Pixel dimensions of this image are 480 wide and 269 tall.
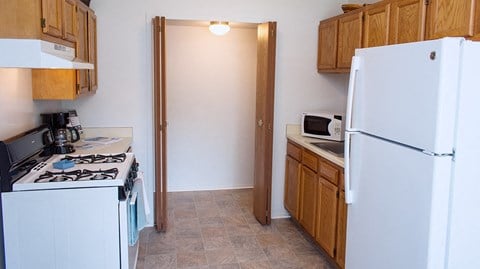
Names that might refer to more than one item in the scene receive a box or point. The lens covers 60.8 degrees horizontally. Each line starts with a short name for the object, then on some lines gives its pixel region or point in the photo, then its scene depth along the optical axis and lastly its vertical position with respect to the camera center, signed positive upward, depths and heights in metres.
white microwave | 3.80 -0.30
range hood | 1.77 +0.15
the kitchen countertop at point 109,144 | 3.27 -0.46
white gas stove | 2.25 -0.71
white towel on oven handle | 2.90 -0.80
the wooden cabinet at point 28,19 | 2.14 +0.38
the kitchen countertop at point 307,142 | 3.03 -0.45
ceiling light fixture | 4.20 +0.68
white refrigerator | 1.69 -0.26
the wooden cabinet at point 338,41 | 3.36 +0.47
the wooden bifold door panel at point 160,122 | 3.66 -0.28
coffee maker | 3.13 -0.34
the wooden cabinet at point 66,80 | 3.04 +0.07
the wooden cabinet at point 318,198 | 3.02 -0.88
